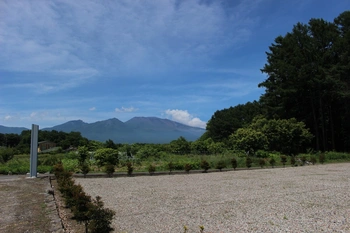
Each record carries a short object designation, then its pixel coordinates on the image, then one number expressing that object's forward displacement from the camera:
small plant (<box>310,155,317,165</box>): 16.38
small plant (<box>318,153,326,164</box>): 16.86
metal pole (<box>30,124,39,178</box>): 9.91
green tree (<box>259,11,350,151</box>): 24.00
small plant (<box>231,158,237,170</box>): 13.43
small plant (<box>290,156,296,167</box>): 15.70
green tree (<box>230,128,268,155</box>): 20.22
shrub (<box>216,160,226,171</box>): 13.22
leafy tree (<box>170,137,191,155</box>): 21.19
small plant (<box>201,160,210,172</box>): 12.74
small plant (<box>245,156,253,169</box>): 13.93
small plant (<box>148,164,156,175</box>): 11.56
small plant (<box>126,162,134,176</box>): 11.28
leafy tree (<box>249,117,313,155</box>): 22.30
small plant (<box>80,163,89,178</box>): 10.81
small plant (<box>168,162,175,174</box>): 12.38
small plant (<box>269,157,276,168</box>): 14.78
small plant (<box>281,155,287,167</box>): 15.26
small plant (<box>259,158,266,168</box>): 14.35
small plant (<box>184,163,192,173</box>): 12.30
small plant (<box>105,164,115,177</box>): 10.89
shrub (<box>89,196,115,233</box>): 3.66
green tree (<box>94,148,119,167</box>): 13.05
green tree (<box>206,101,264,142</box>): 40.19
